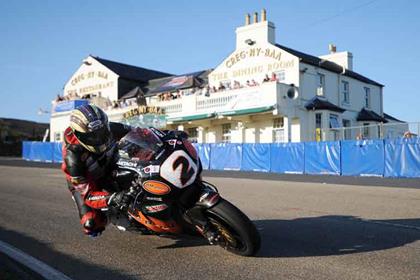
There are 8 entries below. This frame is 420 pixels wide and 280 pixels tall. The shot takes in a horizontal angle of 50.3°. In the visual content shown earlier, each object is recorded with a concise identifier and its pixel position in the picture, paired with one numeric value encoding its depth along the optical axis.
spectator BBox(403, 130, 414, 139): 20.90
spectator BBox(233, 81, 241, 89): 32.95
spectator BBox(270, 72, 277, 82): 30.37
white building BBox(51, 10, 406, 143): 30.54
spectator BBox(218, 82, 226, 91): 34.09
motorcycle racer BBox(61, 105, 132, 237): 4.89
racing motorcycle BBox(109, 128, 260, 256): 4.59
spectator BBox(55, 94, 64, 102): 51.44
